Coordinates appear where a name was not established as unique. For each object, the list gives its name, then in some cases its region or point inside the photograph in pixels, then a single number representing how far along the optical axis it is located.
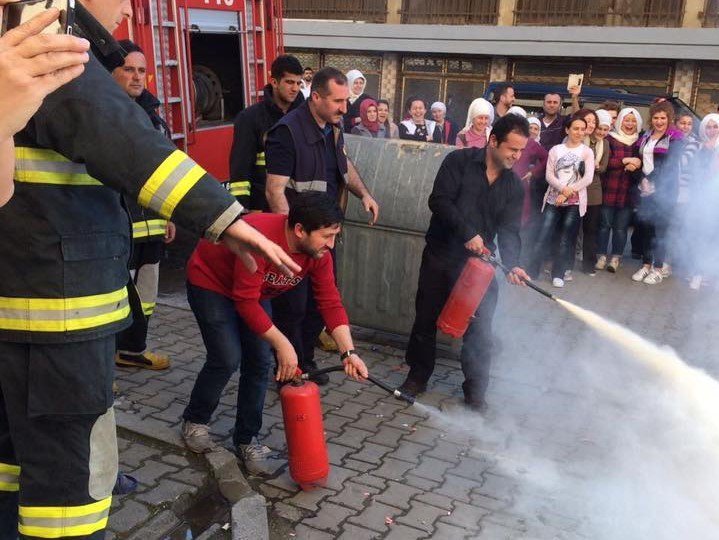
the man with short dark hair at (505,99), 8.55
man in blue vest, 4.45
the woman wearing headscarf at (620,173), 8.14
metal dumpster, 5.56
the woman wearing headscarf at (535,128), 8.16
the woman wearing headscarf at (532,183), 7.88
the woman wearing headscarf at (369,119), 8.78
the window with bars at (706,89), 17.89
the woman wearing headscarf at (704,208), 7.86
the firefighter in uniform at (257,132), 5.06
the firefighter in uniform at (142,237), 4.41
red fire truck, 6.75
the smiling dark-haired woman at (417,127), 9.23
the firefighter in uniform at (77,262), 1.87
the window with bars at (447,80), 20.61
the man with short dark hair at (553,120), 8.12
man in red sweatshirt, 3.32
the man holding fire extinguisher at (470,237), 4.54
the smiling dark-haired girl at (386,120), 9.16
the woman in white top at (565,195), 7.74
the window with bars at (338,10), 21.59
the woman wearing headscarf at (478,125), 7.75
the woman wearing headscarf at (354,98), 9.22
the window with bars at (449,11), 20.33
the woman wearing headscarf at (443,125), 9.59
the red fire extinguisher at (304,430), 3.52
